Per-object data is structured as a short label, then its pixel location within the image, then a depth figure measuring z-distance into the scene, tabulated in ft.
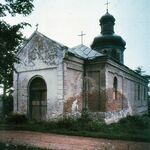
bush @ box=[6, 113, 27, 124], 47.29
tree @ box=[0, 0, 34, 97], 33.91
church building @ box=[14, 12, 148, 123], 44.68
